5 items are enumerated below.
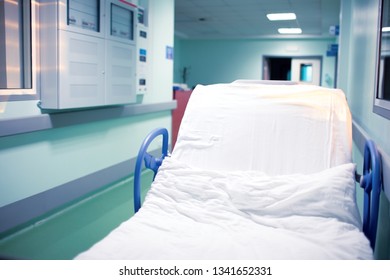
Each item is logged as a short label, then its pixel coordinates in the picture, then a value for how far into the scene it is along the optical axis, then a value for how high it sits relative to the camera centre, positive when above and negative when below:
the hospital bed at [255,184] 1.30 -0.34
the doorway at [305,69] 10.48 +0.93
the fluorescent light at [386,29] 2.07 +0.41
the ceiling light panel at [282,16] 7.46 +1.68
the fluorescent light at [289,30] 9.32 +1.75
